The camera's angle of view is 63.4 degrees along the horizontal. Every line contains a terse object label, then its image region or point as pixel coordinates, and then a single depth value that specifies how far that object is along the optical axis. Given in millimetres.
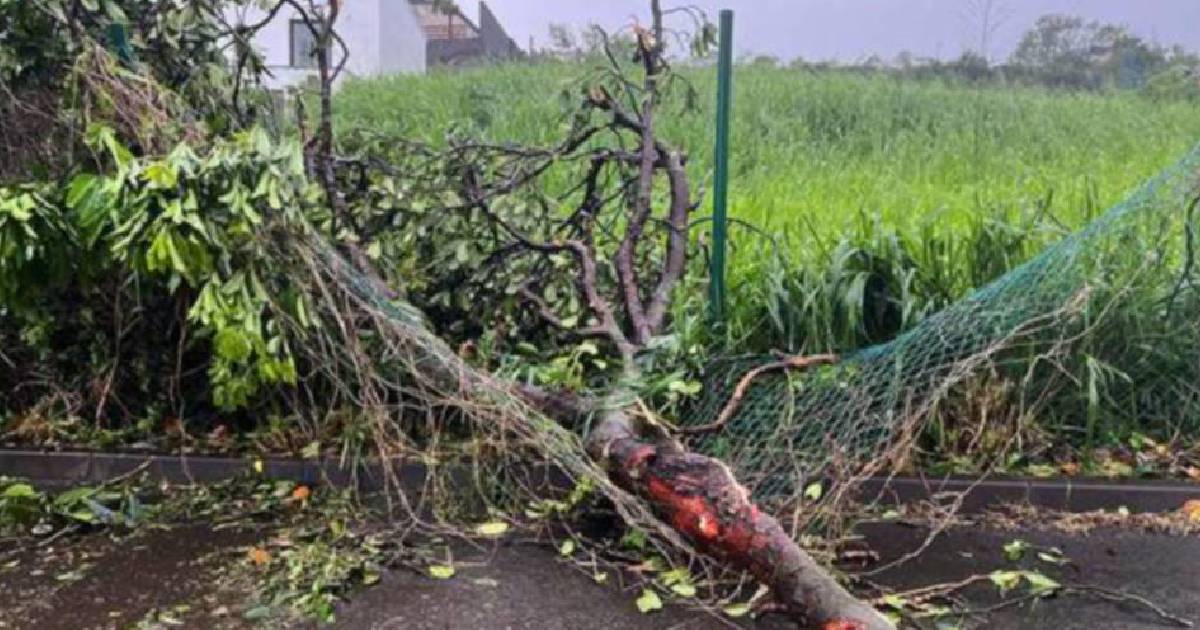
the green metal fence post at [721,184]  4148
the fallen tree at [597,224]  3643
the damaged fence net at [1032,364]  3490
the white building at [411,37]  12234
